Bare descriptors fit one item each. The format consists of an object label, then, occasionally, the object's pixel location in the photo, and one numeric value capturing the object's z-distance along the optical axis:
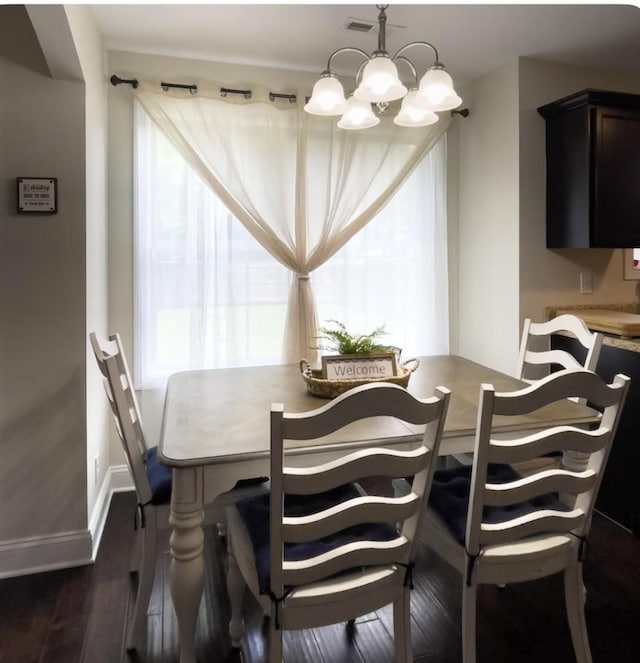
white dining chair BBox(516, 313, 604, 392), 1.94
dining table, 1.37
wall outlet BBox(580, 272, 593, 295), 3.01
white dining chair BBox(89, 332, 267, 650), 1.59
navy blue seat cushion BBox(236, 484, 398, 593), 1.32
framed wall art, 2.00
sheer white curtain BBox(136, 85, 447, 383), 2.80
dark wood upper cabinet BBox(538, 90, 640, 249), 2.64
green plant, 1.92
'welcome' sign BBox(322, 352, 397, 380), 1.84
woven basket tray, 1.81
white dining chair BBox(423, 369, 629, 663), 1.28
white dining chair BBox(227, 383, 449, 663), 1.15
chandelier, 1.77
